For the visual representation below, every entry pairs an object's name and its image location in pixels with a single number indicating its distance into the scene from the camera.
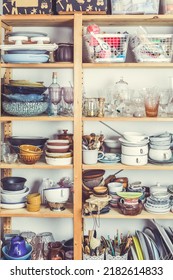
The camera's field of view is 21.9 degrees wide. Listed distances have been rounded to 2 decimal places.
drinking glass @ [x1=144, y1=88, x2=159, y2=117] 2.61
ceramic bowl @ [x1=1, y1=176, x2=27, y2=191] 2.68
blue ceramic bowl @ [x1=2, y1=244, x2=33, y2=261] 2.45
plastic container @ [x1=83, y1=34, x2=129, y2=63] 2.58
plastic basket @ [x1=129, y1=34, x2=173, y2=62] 2.57
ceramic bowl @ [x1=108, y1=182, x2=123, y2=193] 2.73
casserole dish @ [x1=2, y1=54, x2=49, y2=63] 2.56
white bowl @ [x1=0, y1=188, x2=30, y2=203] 2.66
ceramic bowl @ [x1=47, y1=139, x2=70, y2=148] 2.68
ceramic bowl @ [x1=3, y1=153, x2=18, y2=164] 2.68
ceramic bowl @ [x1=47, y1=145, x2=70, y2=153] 2.65
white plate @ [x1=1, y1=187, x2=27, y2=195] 2.66
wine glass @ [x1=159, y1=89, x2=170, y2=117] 2.66
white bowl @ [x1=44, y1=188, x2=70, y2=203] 2.65
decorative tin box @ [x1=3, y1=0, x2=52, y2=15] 2.56
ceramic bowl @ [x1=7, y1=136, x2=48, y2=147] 2.72
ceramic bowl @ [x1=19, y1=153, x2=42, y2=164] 2.62
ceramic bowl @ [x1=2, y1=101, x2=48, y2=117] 2.59
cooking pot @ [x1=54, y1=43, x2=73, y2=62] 2.62
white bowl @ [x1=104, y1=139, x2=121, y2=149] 2.78
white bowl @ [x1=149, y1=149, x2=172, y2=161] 2.66
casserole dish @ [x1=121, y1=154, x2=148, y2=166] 2.63
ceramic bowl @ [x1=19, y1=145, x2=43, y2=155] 2.62
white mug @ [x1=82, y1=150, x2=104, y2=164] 2.63
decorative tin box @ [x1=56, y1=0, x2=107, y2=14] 2.53
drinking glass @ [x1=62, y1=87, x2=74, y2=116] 2.63
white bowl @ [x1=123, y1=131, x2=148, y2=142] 2.64
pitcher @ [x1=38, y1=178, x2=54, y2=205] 2.80
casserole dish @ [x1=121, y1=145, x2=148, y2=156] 2.63
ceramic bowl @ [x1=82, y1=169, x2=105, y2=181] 2.72
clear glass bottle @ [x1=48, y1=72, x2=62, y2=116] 2.64
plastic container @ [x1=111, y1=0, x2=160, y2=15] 2.54
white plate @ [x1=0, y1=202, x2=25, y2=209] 2.67
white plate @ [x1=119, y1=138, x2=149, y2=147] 2.64
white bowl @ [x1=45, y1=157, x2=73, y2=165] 2.63
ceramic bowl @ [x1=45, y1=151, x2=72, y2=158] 2.63
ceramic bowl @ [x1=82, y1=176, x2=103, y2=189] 2.72
